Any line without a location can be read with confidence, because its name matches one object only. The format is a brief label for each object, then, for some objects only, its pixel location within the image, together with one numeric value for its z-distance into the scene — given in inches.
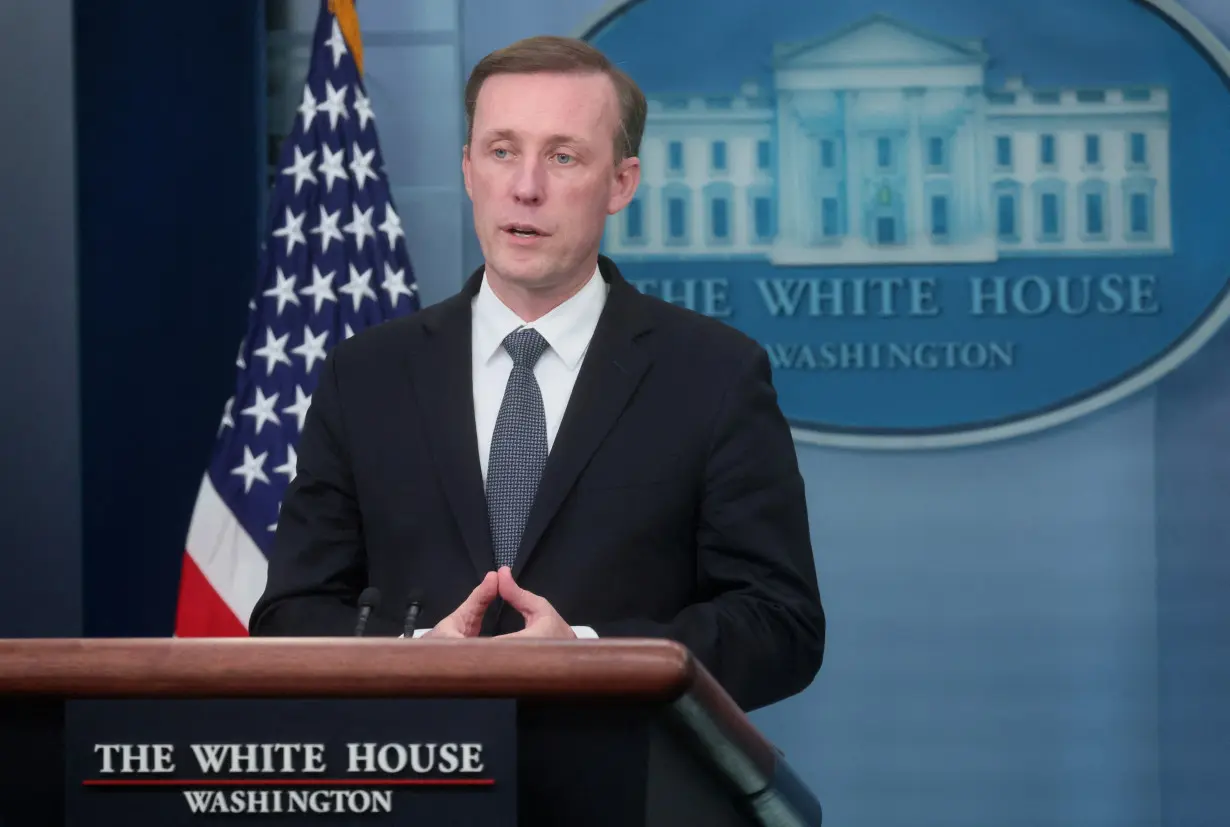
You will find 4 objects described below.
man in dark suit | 201.4
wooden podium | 179.5
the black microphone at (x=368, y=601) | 195.5
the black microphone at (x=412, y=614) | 193.9
